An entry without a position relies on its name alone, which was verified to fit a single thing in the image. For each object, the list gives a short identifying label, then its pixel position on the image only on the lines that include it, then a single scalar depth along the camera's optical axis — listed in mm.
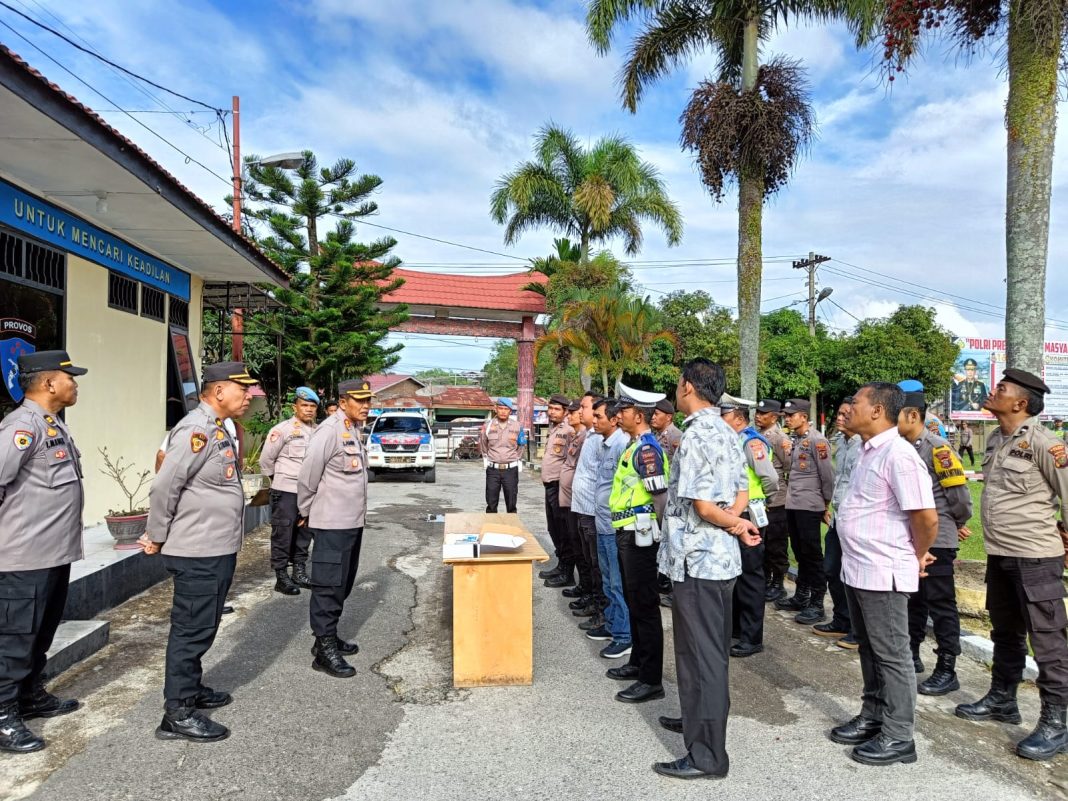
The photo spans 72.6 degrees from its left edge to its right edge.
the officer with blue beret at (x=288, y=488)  6645
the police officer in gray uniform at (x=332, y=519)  4547
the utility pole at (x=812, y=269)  32575
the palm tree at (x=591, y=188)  22062
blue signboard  6492
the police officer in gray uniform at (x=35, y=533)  3492
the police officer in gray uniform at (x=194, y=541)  3592
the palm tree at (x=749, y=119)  9703
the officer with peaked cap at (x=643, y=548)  4121
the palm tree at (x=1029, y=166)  5887
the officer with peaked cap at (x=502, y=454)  8922
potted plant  6395
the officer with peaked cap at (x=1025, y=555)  3607
